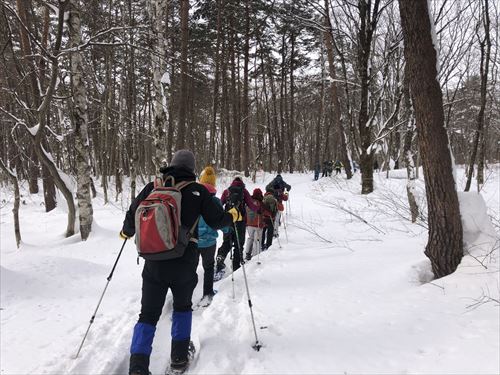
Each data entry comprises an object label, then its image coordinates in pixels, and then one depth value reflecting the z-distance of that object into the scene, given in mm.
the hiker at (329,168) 27180
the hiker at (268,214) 7793
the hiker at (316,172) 25706
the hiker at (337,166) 27000
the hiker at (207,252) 4922
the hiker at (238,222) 5660
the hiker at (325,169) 27058
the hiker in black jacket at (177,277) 3034
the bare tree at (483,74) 6832
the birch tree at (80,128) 7977
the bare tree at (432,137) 3936
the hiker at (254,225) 7180
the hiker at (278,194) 8711
